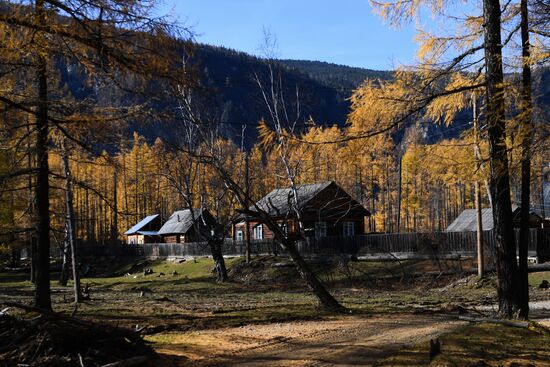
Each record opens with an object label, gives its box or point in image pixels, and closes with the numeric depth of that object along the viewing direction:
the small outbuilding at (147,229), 72.00
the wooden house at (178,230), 60.39
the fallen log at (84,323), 7.74
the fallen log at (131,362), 6.89
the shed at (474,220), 40.98
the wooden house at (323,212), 43.88
